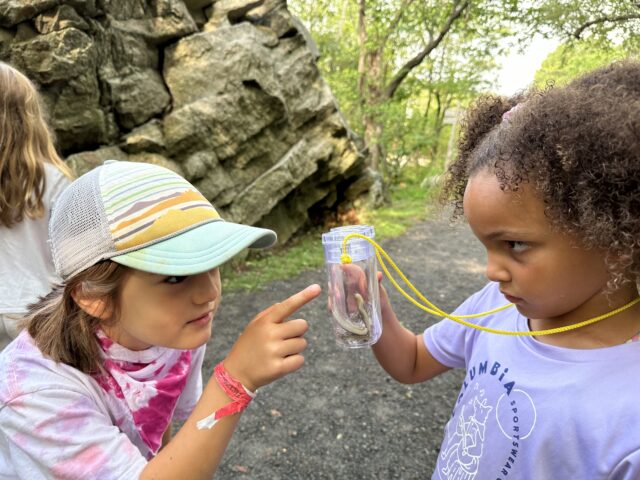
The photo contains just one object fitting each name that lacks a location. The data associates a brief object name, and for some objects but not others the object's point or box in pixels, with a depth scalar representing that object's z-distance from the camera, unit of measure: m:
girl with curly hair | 0.35
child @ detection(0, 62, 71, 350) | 0.65
